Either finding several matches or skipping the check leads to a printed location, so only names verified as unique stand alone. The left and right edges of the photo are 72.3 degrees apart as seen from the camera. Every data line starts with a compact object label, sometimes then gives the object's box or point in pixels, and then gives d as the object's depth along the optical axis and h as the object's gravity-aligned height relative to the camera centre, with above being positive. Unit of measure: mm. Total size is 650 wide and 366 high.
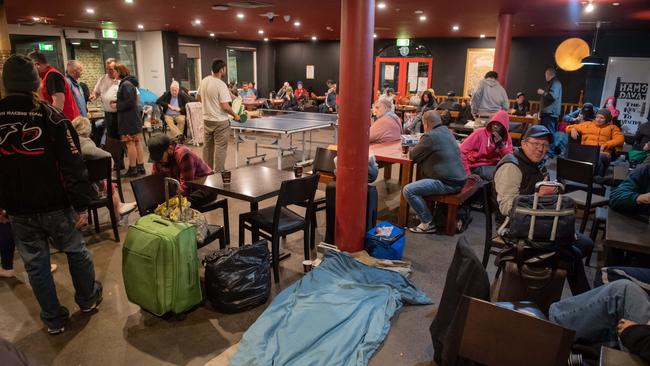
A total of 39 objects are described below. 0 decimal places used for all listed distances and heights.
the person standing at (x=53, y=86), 4723 -138
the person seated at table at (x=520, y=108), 10383 -604
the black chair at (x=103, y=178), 3781 -896
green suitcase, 2740 -1165
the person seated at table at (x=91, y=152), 4039 -702
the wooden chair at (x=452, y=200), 4528 -1199
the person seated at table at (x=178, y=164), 3484 -711
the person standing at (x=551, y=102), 8617 -381
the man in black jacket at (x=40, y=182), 2453 -614
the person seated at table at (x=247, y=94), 13441 -548
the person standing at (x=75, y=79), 5719 -76
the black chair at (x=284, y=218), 3260 -1105
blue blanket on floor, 2559 -1521
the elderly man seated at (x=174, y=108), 9359 -686
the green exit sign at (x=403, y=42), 15145 +1259
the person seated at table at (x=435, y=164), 4461 -828
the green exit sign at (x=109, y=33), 12880 +1156
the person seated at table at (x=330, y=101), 13756 -700
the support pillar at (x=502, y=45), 8094 +647
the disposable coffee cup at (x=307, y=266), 3551 -1465
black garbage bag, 2996 -1332
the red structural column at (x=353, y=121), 3488 -338
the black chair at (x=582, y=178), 4082 -883
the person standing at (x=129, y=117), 6180 -600
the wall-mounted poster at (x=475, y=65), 14109 +499
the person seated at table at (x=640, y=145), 5375 -750
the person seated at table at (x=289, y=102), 14039 -764
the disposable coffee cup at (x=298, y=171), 3928 -808
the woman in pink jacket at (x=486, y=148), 5262 -784
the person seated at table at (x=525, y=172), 3070 -619
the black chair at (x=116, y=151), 4883 -827
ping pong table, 6851 -776
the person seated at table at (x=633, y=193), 2959 -718
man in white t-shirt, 5914 -471
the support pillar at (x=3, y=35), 7620 +615
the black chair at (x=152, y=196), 3219 -882
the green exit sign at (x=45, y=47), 12594 +716
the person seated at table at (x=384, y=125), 5965 -603
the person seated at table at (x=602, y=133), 6000 -663
